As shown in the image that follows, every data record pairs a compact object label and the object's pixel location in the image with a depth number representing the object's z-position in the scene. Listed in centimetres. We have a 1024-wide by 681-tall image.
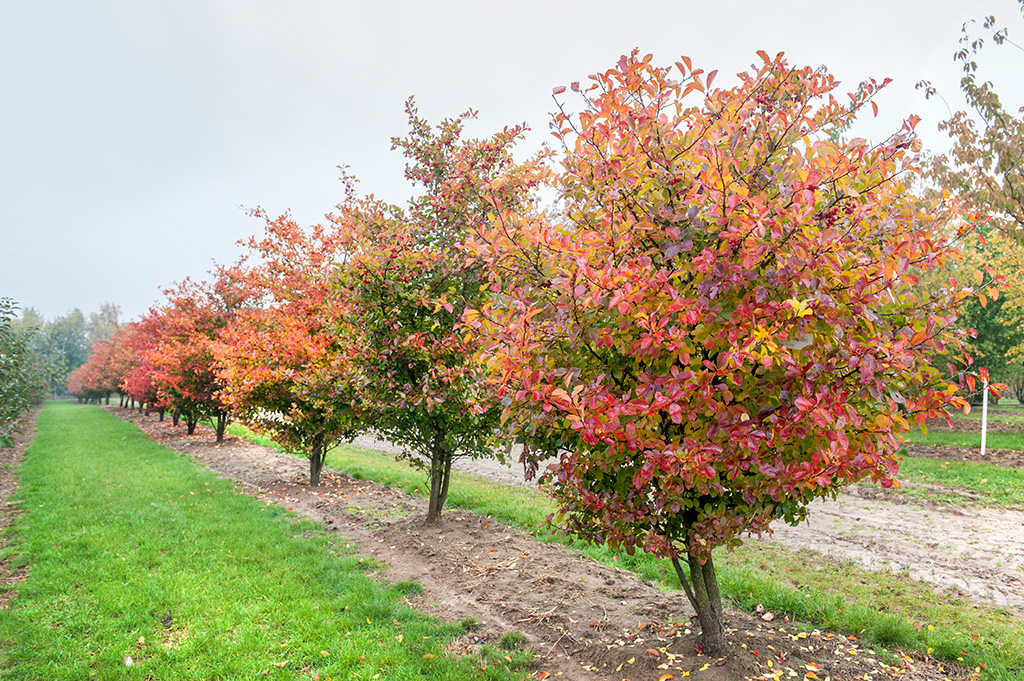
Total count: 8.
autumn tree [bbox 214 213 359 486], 699
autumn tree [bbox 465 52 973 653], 246
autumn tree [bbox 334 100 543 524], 594
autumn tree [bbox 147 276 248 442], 1548
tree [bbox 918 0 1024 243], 658
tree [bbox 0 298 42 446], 880
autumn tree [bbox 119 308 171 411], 1910
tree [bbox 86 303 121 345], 9788
